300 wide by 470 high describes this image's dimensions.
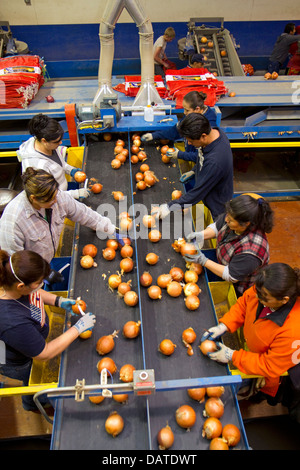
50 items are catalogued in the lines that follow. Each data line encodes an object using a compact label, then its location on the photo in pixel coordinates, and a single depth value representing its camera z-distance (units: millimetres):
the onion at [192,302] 2592
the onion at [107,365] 2200
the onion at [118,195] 3523
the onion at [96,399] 2076
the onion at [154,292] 2650
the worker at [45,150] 2939
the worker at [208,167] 2947
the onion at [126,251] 2955
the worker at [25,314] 1919
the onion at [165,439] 1927
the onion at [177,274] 2770
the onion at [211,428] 1973
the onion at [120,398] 2086
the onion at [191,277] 2766
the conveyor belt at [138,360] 1998
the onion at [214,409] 2062
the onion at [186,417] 1997
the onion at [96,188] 3604
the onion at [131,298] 2611
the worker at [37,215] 2421
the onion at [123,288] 2672
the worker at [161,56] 6345
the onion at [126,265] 2834
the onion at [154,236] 3117
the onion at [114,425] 1964
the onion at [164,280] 2738
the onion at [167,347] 2311
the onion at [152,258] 2904
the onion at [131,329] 2395
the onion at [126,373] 2170
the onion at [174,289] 2680
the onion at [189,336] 2386
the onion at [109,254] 2949
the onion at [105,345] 2311
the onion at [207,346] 2318
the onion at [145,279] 2713
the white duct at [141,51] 4105
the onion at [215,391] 2123
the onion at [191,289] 2689
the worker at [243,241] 2412
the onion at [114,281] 2748
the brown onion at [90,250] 2986
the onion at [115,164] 3914
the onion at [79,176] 3691
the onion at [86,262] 2898
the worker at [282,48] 6995
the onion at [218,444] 1927
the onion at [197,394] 2102
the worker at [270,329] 1984
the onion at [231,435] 1976
